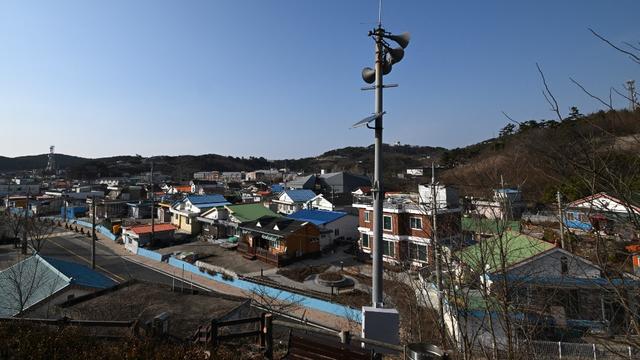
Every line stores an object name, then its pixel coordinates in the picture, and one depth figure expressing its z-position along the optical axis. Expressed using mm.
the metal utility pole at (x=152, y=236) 31609
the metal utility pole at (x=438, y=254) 6113
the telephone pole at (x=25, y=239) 29056
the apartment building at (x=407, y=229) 22438
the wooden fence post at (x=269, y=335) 5809
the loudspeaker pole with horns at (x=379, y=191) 4270
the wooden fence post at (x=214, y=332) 6064
